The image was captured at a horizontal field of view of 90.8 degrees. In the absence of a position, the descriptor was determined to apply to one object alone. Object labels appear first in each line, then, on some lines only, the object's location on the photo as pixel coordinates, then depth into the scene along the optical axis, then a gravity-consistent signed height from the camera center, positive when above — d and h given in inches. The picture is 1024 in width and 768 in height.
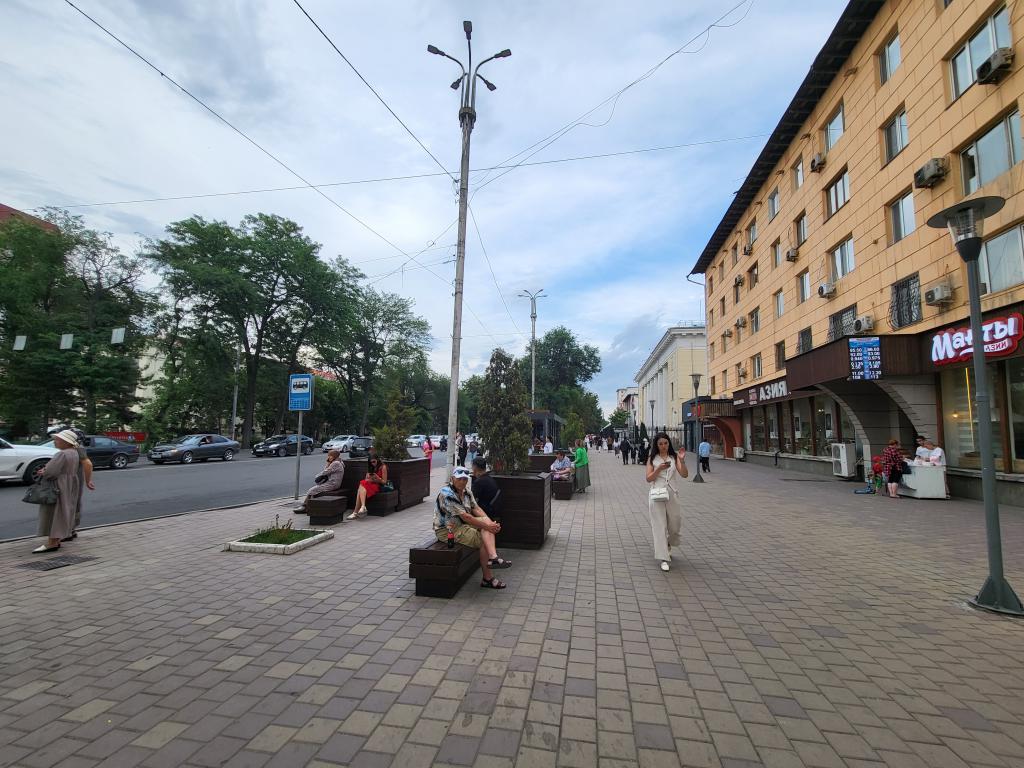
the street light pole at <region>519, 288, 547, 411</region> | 1503.4 +358.8
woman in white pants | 249.6 -32.7
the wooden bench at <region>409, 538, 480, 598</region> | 197.2 -54.8
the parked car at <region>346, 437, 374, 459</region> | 1254.7 -48.4
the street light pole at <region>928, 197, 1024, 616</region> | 188.5 +20.2
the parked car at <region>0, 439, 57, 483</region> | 542.6 -42.8
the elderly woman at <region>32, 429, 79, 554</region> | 265.9 -40.0
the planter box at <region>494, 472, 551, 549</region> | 283.1 -46.1
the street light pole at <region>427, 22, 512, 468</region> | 444.8 +241.9
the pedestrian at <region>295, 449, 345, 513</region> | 379.6 -39.2
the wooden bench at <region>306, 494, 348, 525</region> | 348.8 -57.3
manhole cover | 237.0 -67.8
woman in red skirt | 384.8 -43.4
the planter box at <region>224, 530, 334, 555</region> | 264.8 -64.5
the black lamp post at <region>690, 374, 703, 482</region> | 1050.4 +61.1
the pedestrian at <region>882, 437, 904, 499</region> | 516.4 -31.1
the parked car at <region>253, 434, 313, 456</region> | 1264.8 -51.1
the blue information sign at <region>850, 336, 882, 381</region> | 546.3 +85.9
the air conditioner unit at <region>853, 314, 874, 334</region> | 640.4 +145.2
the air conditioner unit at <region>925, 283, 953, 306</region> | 498.9 +143.4
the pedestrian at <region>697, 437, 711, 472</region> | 821.9 -32.3
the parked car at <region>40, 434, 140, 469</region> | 783.1 -45.9
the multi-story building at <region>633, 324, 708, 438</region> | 2076.8 +291.7
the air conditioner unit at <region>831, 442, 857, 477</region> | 684.1 -31.1
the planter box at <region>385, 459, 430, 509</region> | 430.0 -45.3
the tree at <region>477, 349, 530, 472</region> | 325.1 +4.7
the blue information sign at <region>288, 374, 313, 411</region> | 438.9 +30.7
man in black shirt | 246.1 -28.0
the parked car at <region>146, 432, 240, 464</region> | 966.4 -49.8
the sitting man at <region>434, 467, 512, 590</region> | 210.5 -39.6
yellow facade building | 459.5 +258.0
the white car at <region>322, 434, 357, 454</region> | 1394.2 -38.6
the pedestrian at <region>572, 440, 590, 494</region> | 567.2 -45.0
